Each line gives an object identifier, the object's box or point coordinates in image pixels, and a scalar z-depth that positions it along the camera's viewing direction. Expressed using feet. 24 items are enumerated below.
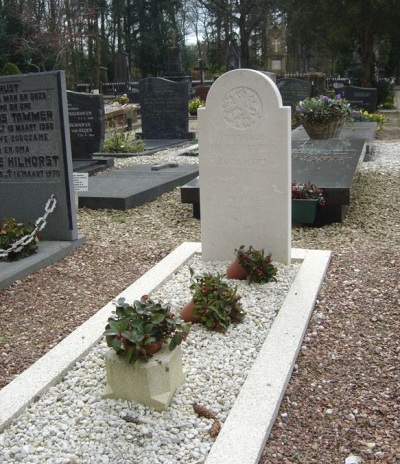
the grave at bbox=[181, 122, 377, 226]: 22.58
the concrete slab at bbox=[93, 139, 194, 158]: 44.34
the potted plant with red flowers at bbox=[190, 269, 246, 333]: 13.11
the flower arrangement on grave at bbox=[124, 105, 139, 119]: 63.46
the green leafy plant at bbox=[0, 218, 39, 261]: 18.83
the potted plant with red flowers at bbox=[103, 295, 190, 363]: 9.93
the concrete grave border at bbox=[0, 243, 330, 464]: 9.22
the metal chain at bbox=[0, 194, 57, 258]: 18.62
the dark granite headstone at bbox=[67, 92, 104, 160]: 39.88
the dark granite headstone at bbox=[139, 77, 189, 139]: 51.70
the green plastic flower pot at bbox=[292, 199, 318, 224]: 22.01
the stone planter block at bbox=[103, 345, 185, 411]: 10.03
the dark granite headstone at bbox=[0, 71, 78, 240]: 19.99
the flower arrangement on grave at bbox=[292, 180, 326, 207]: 22.15
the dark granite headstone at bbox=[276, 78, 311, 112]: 64.44
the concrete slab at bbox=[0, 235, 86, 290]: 17.35
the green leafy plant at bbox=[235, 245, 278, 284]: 15.80
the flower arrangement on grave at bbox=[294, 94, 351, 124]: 36.58
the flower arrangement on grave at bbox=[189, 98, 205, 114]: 74.22
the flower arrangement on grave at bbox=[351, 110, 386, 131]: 53.36
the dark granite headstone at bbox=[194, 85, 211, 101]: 95.30
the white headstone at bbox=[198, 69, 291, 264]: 16.08
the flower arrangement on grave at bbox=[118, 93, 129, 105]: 73.77
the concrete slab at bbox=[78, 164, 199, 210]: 26.73
